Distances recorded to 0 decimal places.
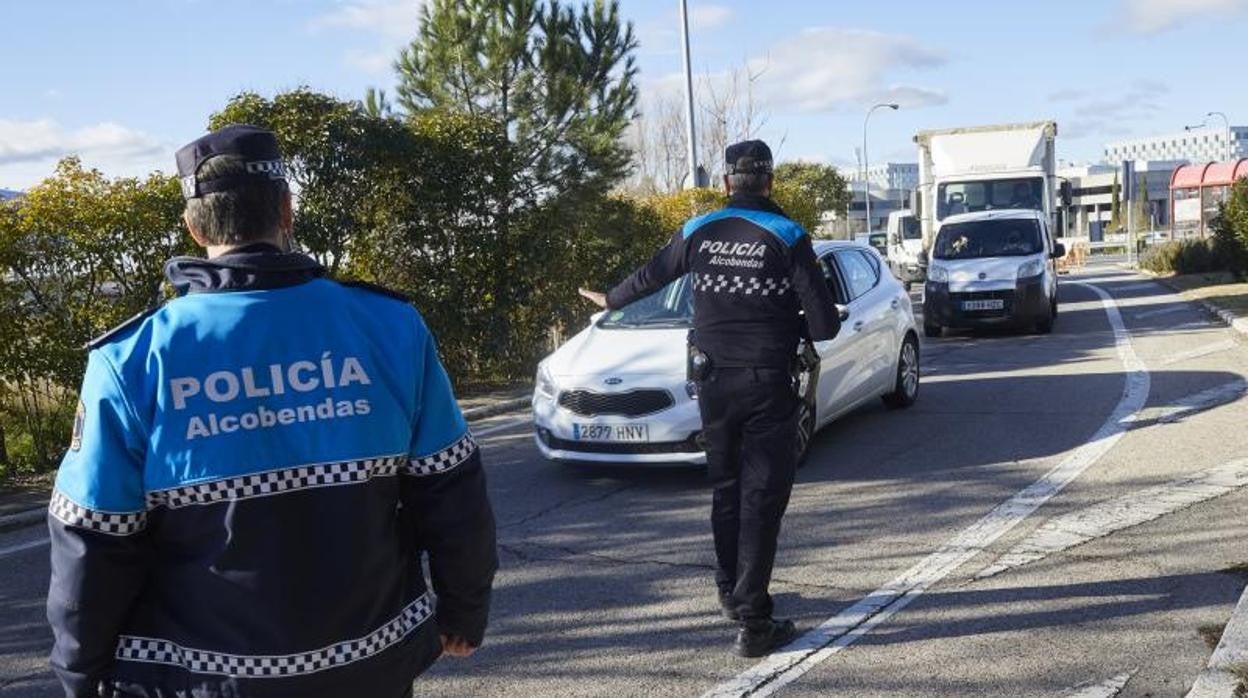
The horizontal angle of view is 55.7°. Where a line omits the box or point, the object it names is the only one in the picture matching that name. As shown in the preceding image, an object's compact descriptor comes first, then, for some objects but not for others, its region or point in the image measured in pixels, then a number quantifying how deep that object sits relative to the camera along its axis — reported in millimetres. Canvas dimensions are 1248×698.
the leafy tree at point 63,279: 9484
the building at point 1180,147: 148750
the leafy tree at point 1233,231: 22875
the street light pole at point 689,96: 23094
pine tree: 20391
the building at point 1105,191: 93506
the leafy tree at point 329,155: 12047
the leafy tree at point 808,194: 25853
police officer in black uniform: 4742
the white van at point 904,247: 33344
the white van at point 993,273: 16438
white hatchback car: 7738
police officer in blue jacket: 2057
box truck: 21031
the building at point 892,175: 123138
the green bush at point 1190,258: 27953
